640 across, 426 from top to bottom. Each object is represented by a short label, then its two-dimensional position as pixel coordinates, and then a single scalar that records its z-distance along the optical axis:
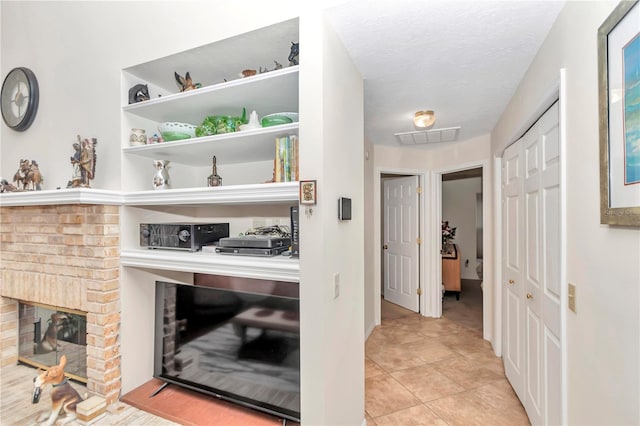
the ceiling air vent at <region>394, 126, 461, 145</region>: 3.04
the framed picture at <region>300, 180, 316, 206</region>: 1.36
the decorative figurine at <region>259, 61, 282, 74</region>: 1.70
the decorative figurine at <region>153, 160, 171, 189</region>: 1.98
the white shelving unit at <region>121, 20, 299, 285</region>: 1.57
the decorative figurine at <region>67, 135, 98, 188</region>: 1.97
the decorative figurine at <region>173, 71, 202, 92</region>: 1.85
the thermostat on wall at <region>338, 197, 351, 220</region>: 1.54
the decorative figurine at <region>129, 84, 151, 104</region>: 1.96
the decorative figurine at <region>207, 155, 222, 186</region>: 1.92
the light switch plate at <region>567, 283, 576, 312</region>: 1.25
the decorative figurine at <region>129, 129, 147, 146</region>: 1.97
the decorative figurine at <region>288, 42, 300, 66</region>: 1.52
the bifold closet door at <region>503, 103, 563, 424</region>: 1.51
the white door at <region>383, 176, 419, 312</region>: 4.05
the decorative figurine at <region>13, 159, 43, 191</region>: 2.23
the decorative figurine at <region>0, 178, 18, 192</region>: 2.29
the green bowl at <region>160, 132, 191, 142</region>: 1.91
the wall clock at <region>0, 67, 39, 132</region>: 2.31
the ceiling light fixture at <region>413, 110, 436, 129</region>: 2.59
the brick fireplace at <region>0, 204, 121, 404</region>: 1.90
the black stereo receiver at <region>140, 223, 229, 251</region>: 1.86
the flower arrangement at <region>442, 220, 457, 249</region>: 5.30
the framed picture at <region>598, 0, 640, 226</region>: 0.82
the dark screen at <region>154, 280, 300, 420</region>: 1.74
